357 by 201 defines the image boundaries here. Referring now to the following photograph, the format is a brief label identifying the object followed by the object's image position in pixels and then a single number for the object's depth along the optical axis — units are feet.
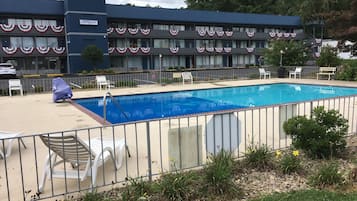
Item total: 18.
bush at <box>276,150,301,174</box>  14.19
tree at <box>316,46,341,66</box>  73.82
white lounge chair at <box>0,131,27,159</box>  17.89
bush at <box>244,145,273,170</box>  14.88
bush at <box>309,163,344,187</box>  12.63
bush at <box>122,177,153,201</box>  11.60
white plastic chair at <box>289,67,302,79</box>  74.52
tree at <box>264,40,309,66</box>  84.07
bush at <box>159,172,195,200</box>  11.68
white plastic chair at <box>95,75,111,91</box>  59.41
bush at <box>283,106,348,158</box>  15.56
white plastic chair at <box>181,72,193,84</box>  68.74
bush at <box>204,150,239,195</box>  12.17
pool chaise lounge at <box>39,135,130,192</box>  12.73
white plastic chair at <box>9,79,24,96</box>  54.22
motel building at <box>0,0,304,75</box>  107.24
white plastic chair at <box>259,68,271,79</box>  77.25
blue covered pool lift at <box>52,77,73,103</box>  45.01
